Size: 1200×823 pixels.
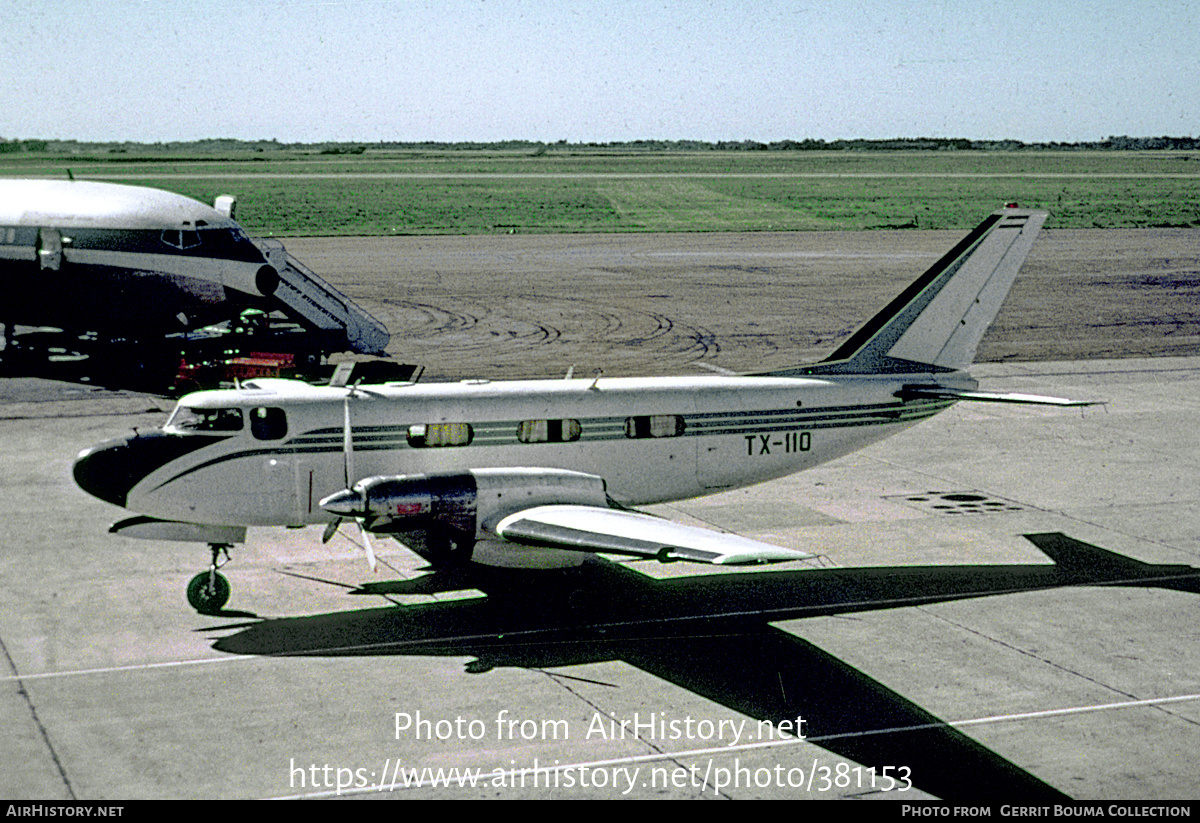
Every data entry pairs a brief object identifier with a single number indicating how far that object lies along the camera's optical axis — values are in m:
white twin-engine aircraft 18.28
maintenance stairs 41.47
